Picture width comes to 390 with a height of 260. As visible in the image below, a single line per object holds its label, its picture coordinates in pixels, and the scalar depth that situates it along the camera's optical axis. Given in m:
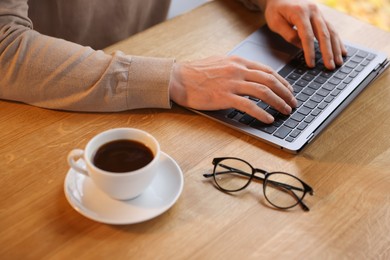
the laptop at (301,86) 1.05
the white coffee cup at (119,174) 0.82
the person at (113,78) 1.08
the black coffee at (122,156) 0.85
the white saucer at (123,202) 0.85
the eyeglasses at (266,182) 0.93
